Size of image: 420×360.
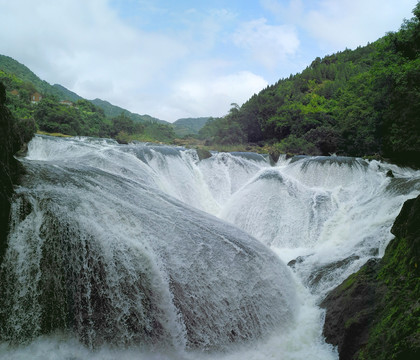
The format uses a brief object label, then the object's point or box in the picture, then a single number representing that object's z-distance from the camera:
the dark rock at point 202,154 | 13.68
